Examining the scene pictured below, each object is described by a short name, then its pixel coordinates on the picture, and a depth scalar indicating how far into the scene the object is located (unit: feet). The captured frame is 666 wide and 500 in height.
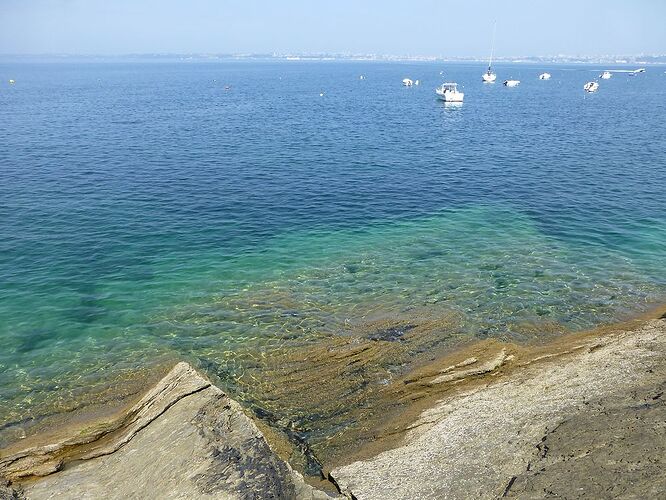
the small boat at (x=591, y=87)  547.82
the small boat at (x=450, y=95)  430.20
